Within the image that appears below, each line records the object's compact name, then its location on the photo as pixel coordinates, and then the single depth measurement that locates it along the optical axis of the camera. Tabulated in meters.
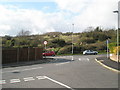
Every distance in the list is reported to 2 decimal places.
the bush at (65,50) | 36.66
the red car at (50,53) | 30.01
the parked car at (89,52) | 33.94
